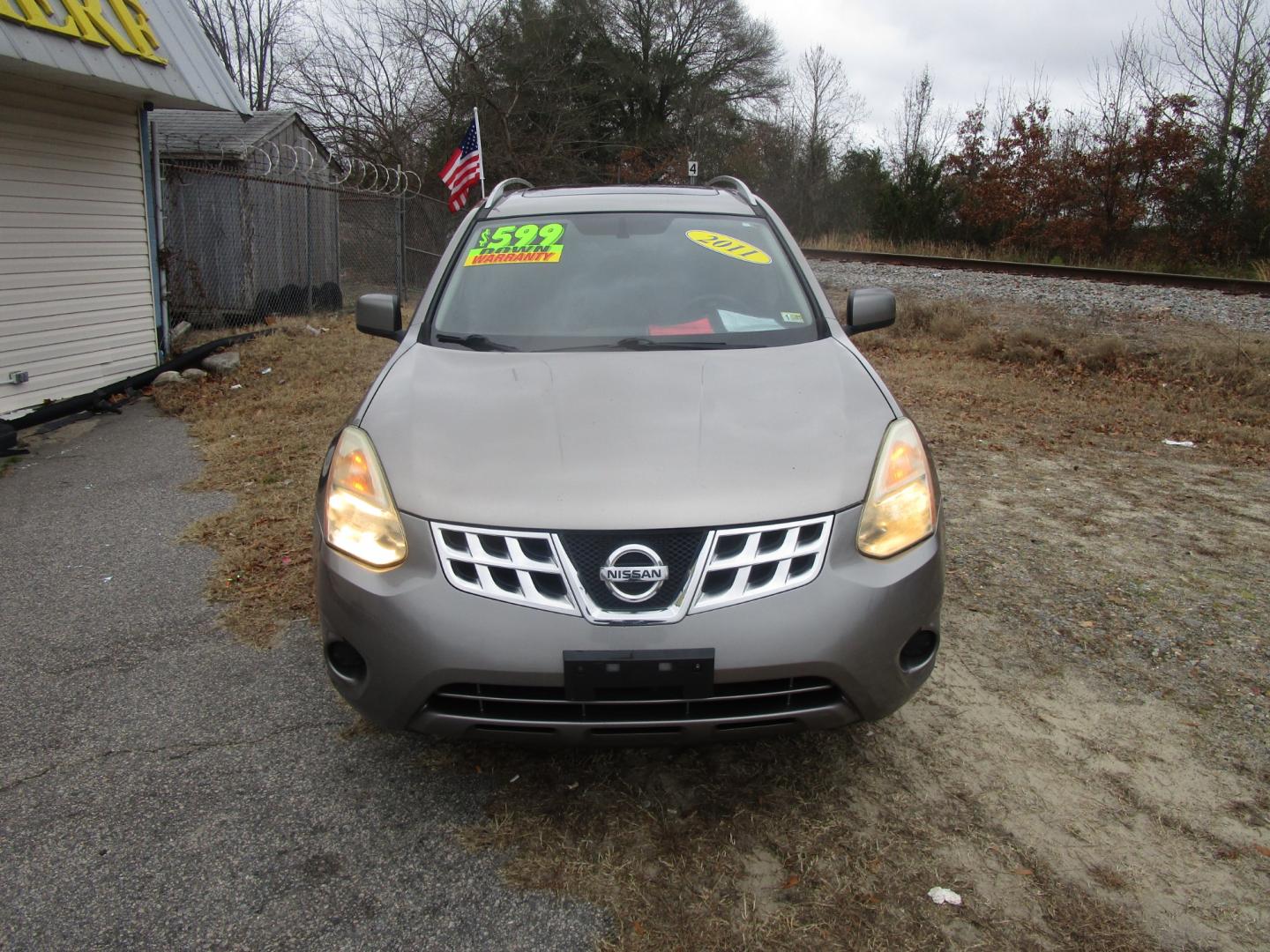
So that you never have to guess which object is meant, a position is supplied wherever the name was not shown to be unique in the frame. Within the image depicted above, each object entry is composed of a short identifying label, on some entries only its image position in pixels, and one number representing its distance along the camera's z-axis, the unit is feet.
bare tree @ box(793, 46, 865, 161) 126.82
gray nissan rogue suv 6.79
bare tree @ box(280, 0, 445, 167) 89.61
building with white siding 22.98
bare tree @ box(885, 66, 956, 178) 117.80
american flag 48.24
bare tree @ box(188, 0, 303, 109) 113.60
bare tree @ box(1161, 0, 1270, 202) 69.31
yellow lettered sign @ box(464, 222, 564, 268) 11.64
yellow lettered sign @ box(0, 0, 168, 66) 20.74
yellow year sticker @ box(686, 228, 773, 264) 11.71
